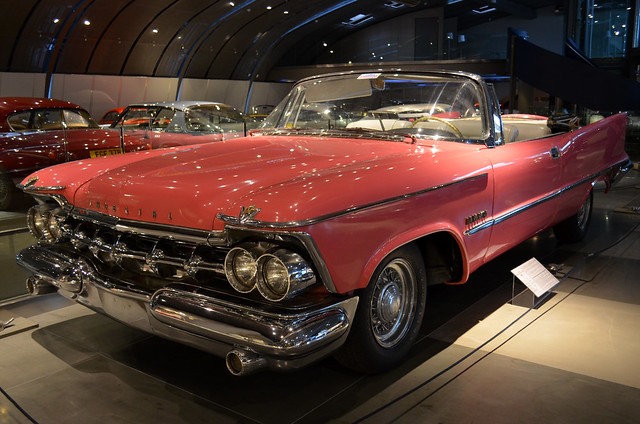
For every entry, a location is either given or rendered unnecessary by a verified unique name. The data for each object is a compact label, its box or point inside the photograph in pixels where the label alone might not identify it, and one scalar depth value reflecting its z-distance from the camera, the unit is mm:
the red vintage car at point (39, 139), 5619
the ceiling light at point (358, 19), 25453
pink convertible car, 2262
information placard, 3557
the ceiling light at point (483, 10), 23856
